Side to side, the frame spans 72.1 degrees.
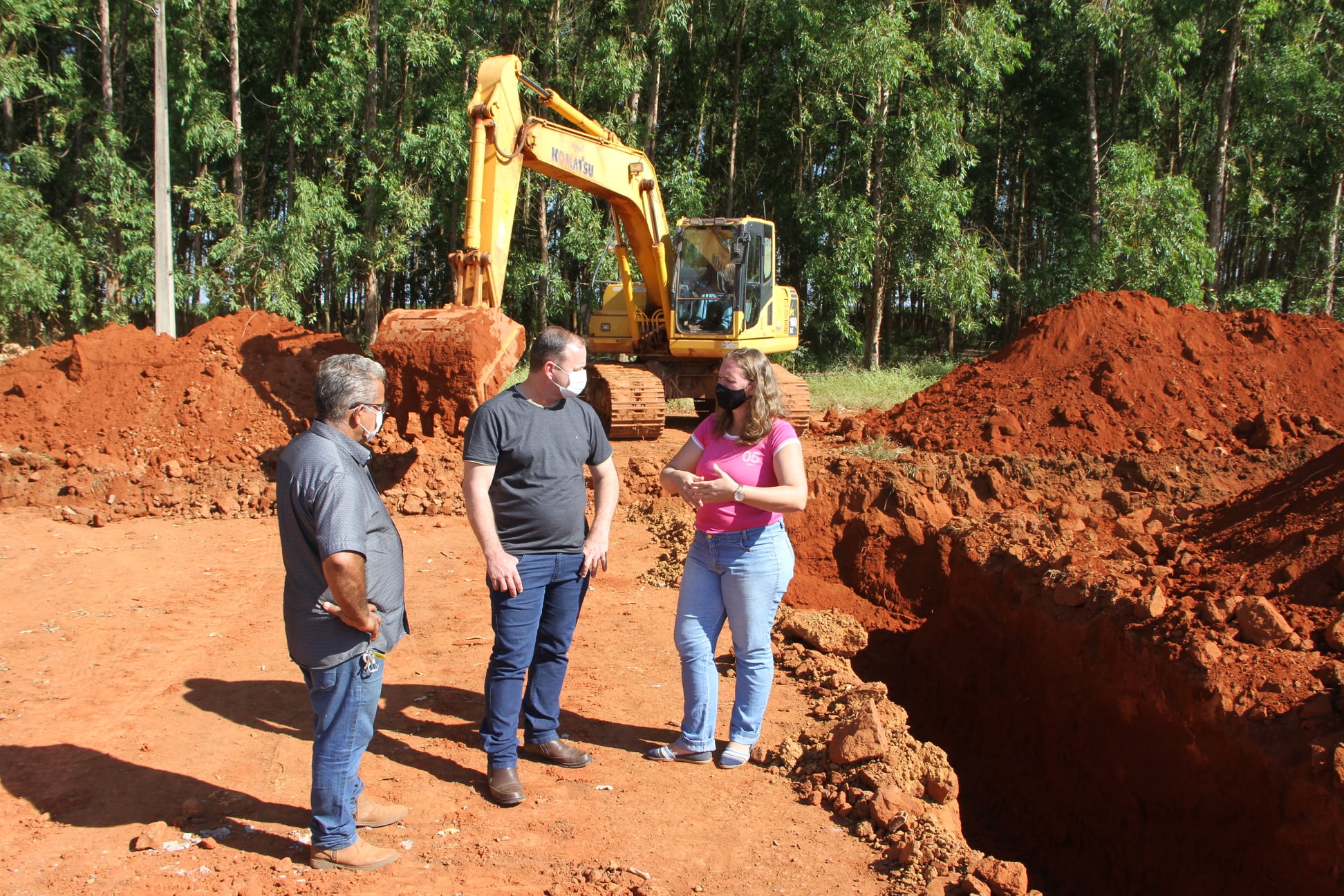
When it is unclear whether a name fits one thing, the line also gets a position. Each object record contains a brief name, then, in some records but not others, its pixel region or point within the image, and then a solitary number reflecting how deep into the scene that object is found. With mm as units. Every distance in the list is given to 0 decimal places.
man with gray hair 2973
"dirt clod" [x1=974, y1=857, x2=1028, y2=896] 3305
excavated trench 3969
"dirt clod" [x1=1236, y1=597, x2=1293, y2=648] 4281
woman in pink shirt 3918
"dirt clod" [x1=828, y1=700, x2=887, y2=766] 4051
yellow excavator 9281
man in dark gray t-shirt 3689
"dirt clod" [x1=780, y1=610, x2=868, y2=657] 5789
